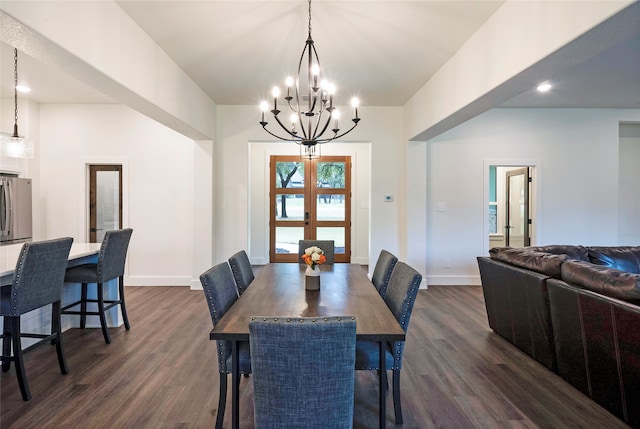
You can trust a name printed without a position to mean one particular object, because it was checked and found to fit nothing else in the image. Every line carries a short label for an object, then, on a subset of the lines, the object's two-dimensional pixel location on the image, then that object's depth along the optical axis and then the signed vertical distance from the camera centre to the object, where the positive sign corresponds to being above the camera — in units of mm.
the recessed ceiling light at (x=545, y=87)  4156 +1640
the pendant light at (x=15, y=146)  3336 +688
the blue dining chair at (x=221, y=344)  1812 -755
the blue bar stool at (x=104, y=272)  3061 -581
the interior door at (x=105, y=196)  5137 +251
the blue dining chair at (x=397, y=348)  1845 -799
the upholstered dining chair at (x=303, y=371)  1198 -614
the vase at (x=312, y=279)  2277 -477
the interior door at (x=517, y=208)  5543 +58
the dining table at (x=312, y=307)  1587 -567
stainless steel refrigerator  4277 +24
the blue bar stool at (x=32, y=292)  2156 -573
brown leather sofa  1877 -720
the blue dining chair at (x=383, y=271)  2535 -483
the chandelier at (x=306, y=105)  2547 +1360
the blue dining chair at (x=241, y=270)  2527 -483
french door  7234 +197
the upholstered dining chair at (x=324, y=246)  3521 -383
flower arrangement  2260 -320
